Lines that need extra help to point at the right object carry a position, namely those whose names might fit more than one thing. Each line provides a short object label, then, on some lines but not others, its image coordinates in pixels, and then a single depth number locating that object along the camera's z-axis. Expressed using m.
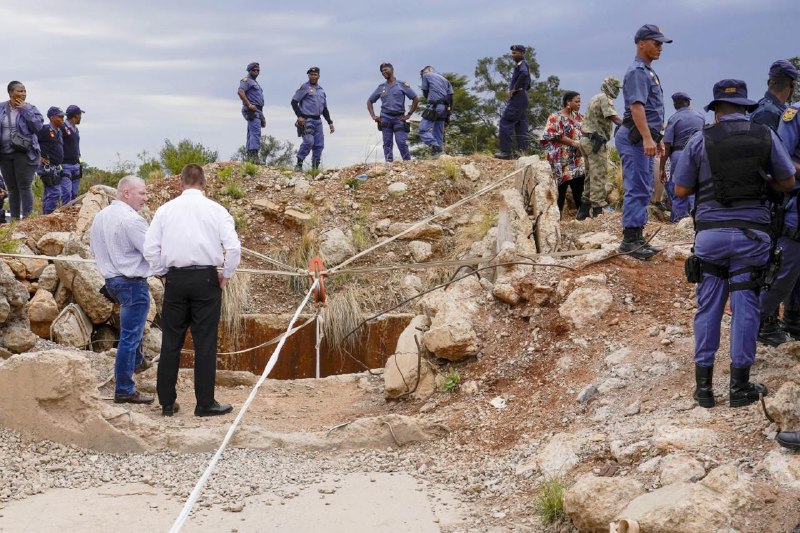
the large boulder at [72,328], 9.22
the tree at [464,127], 24.30
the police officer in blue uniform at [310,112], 14.00
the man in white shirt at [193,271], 6.34
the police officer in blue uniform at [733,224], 4.91
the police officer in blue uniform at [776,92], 5.99
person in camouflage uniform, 10.45
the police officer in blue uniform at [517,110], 12.46
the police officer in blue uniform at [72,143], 12.36
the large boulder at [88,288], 9.69
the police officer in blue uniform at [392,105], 13.70
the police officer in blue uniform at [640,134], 6.96
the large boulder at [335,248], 11.94
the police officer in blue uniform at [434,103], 13.55
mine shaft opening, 10.69
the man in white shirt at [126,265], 6.72
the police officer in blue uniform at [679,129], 8.46
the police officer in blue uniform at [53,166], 12.05
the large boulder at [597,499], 3.98
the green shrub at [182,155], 15.53
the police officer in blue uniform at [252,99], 13.94
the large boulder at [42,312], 9.53
